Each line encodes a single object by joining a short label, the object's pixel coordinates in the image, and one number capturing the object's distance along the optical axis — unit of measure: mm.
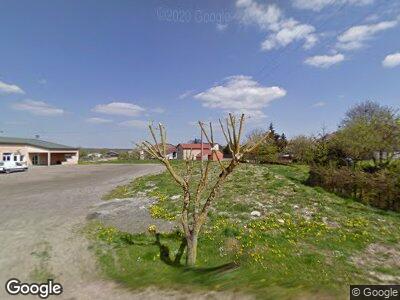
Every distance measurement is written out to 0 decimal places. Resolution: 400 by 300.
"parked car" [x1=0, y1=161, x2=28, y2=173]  33609
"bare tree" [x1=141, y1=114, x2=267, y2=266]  5797
